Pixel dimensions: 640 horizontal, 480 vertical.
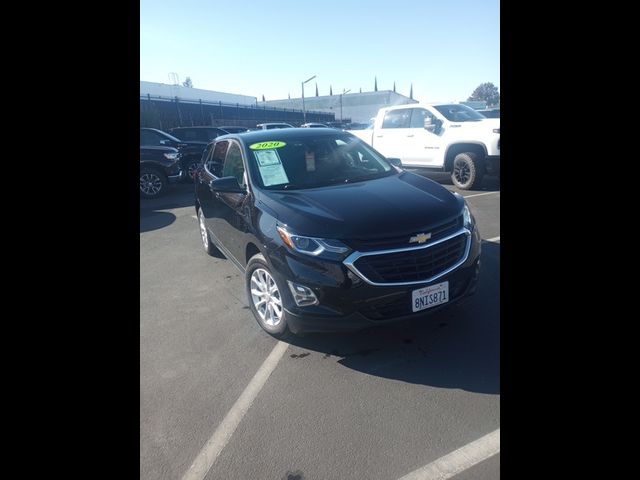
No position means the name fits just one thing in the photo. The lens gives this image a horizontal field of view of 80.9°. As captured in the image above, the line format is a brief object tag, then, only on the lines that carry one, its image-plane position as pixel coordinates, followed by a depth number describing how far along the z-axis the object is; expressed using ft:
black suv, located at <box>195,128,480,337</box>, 8.07
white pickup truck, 27.17
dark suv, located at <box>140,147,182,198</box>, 31.32
